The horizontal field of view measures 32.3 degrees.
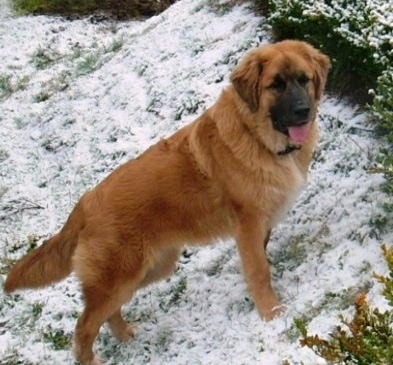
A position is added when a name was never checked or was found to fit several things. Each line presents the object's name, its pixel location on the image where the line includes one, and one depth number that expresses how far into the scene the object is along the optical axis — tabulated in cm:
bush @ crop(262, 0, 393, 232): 491
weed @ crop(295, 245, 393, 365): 234
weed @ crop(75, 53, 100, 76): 954
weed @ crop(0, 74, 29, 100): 977
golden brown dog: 456
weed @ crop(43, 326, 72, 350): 521
